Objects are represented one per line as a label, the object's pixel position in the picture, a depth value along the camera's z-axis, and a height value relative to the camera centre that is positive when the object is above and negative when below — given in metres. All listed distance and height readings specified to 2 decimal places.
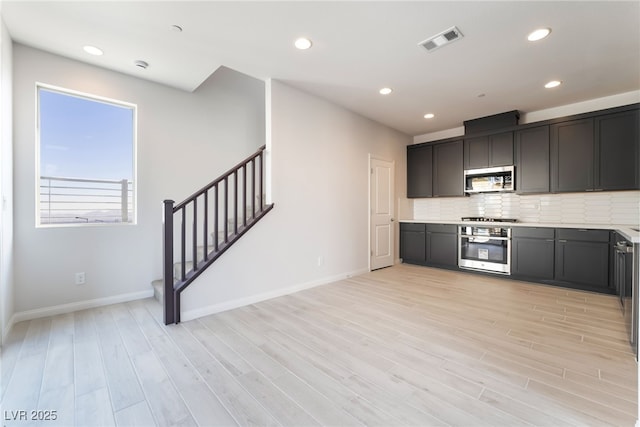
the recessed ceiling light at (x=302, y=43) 2.62 +1.69
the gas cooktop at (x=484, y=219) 4.66 -0.09
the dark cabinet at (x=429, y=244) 4.96 -0.59
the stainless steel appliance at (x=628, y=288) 2.14 -0.68
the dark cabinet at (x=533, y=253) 3.98 -0.59
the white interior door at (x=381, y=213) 5.02 +0.02
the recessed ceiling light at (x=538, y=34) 2.44 +1.66
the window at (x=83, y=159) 2.94 +0.64
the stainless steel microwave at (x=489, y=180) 4.53 +0.60
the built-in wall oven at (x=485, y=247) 4.37 -0.56
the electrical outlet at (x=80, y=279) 3.01 -0.72
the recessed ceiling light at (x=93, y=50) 2.73 +1.68
